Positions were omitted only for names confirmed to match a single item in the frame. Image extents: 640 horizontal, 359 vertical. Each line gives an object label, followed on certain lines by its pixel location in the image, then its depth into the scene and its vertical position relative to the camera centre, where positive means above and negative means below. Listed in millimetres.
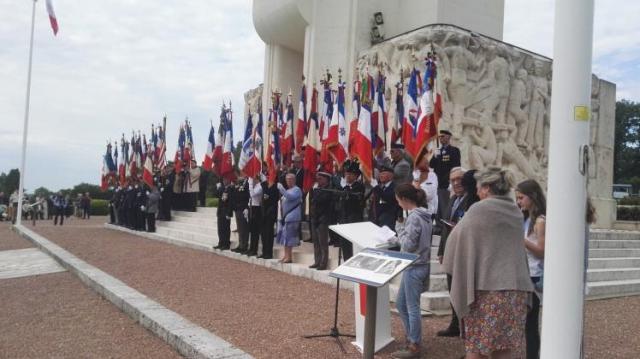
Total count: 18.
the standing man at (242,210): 12133 -507
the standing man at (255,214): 11484 -554
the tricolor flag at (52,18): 24047 +7266
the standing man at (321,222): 9633 -545
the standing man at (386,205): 8398 -160
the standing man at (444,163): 9531 +635
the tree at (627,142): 51312 +6483
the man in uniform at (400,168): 9078 +492
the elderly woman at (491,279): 3607 -534
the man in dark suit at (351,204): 9500 -193
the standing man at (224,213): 12625 -640
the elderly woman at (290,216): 10453 -510
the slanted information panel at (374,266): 3731 -538
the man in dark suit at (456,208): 5902 -103
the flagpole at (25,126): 23625 +2293
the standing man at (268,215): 11125 -542
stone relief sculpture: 14336 +3147
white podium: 5086 -1128
